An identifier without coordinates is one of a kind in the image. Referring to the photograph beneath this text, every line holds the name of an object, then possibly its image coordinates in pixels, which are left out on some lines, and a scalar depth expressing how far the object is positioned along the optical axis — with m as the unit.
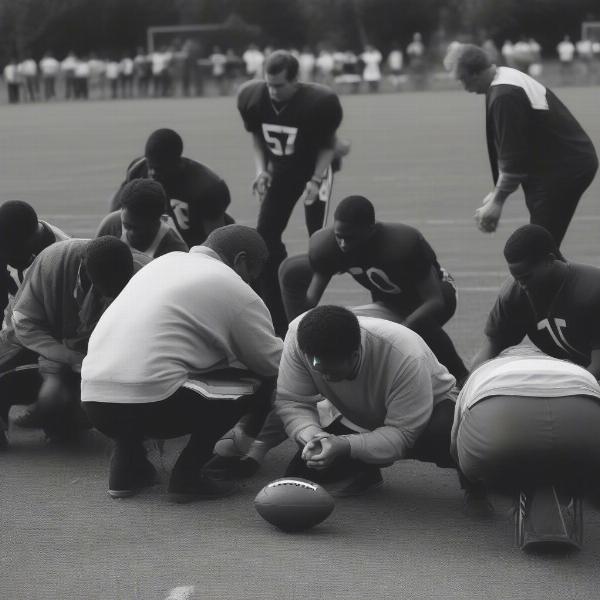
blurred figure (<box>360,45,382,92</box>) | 57.94
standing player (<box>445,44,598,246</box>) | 8.73
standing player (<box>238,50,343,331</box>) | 10.69
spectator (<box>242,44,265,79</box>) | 59.81
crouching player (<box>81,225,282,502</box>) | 6.23
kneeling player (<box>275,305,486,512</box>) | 5.84
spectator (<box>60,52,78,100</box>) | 57.81
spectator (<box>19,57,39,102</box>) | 56.81
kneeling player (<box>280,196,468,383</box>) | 7.72
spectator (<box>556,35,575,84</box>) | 57.38
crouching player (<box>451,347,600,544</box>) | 5.61
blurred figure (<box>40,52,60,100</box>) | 57.59
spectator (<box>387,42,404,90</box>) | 61.07
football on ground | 5.92
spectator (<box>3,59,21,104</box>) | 54.78
